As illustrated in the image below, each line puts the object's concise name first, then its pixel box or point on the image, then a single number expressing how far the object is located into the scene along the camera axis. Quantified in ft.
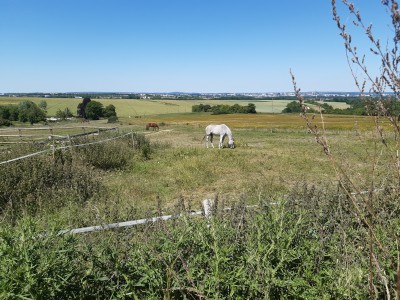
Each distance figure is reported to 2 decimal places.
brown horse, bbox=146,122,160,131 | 121.49
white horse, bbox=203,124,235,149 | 61.00
